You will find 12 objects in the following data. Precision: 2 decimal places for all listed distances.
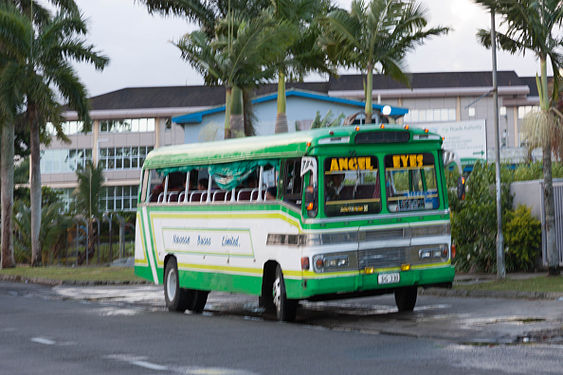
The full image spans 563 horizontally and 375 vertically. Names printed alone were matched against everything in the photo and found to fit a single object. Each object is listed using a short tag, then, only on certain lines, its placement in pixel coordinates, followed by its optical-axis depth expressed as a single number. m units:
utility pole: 21.53
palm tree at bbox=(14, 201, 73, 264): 43.56
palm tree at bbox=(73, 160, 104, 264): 49.31
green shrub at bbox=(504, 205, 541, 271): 23.05
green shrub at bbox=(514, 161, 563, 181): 26.16
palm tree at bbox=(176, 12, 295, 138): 29.23
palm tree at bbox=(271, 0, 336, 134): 31.77
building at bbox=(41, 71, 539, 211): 75.69
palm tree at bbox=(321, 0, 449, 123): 26.72
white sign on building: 64.44
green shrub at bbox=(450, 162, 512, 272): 24.00
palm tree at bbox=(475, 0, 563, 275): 21.30
